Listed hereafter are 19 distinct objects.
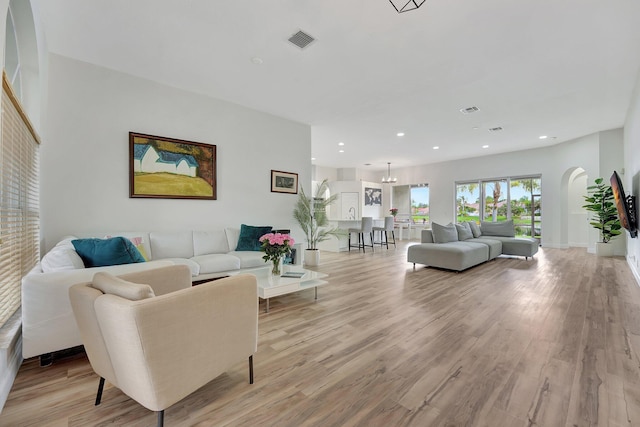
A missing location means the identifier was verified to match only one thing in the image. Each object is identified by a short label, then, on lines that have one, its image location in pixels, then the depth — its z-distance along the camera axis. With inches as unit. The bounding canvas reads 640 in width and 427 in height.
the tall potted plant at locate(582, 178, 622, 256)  247.6
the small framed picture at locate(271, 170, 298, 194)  208.7
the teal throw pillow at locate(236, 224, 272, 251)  172.7
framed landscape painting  149.7
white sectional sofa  75.3
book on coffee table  132.6
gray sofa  196.1
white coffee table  116.6
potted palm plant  223.0
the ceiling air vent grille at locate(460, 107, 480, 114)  194.9
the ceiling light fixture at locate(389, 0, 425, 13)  93.7
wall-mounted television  161.8
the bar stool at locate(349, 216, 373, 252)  305.9
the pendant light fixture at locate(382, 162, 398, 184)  410.8
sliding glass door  334.3
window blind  73.8
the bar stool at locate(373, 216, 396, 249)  338.5
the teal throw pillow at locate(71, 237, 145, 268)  100.4
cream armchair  48.9
